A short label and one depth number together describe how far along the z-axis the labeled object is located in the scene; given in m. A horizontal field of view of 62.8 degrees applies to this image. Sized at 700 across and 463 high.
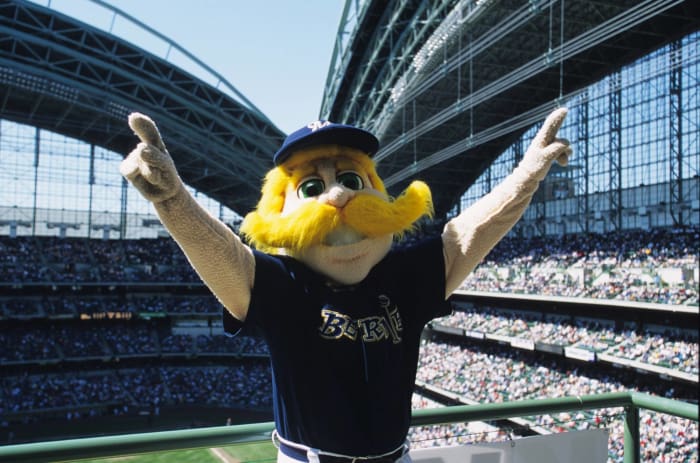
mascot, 1.78
